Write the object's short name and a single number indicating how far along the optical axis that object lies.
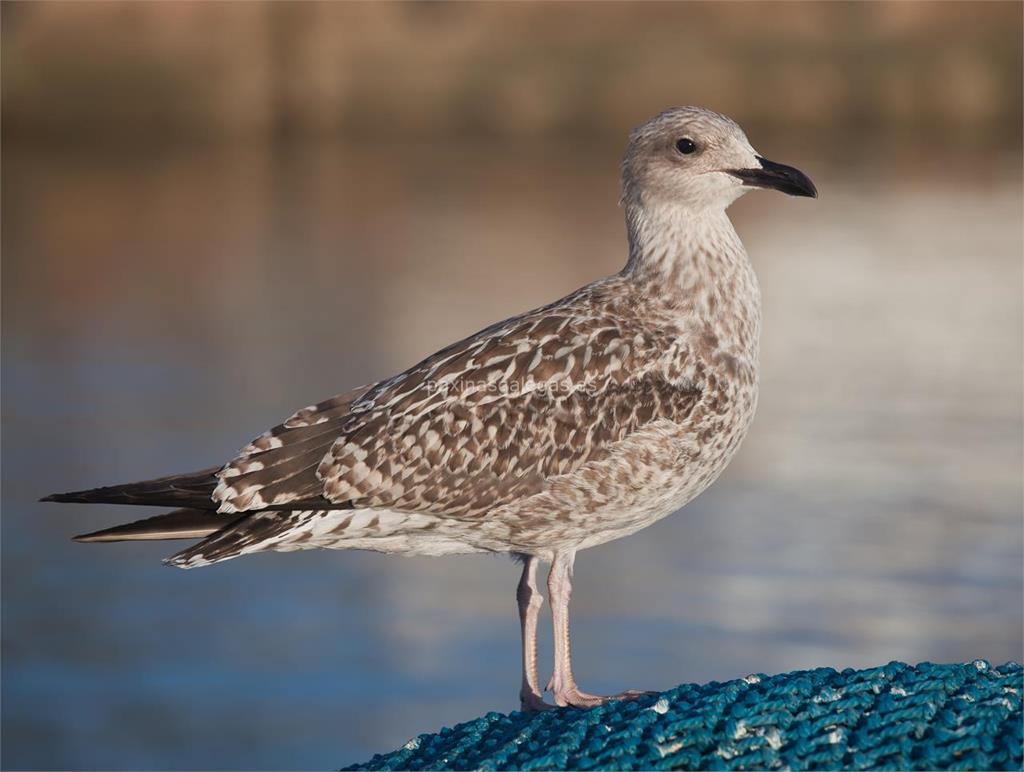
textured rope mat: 9.98
